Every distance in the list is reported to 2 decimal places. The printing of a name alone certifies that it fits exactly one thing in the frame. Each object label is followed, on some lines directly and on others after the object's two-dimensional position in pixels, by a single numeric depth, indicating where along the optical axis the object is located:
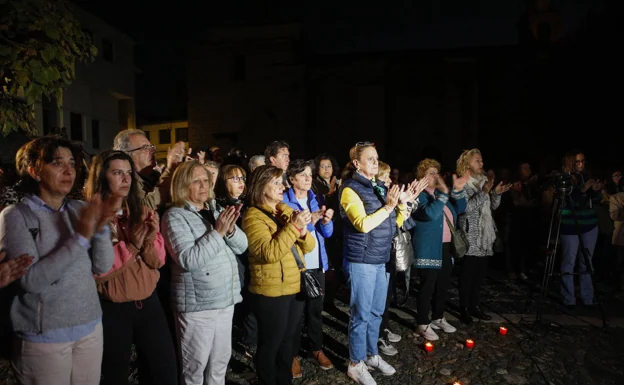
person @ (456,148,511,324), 5.75
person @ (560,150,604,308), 6.44
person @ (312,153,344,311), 6.23
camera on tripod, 5.54
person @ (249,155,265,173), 6.47
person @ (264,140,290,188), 5.68
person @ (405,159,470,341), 5.14
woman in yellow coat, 3.47
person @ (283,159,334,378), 4.50
